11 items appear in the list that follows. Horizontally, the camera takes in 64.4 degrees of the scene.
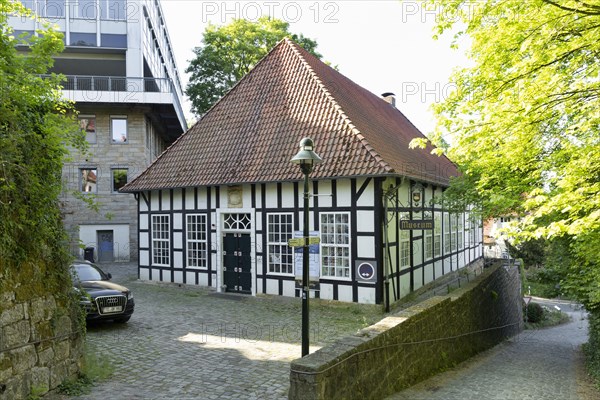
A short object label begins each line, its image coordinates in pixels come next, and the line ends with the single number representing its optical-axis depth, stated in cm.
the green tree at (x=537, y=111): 700
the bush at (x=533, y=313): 2602
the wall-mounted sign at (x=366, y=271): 1256
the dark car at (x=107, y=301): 1012
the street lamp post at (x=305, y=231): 713
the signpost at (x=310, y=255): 729
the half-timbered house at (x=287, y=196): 1292
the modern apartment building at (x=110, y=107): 2566
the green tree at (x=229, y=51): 3061
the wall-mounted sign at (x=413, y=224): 1302
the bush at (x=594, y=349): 1034
